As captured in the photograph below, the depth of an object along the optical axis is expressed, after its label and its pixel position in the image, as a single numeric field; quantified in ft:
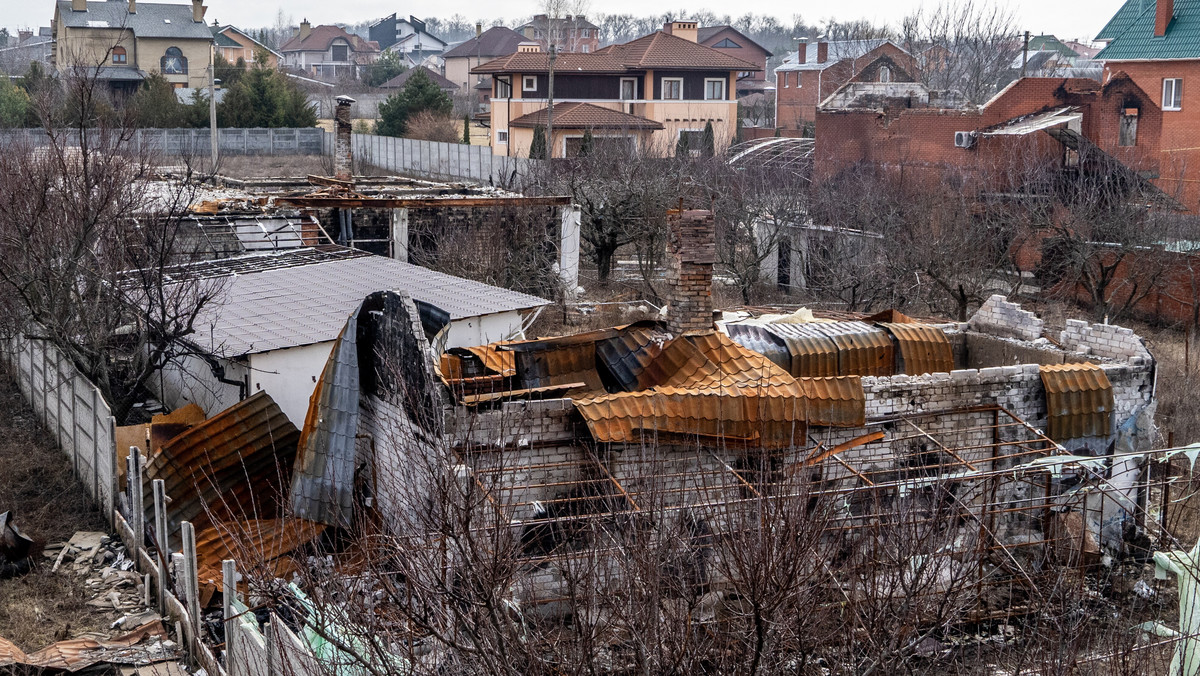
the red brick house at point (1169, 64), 108.99
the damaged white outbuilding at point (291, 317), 47.14
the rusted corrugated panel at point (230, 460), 39.40
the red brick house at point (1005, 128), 96.48
